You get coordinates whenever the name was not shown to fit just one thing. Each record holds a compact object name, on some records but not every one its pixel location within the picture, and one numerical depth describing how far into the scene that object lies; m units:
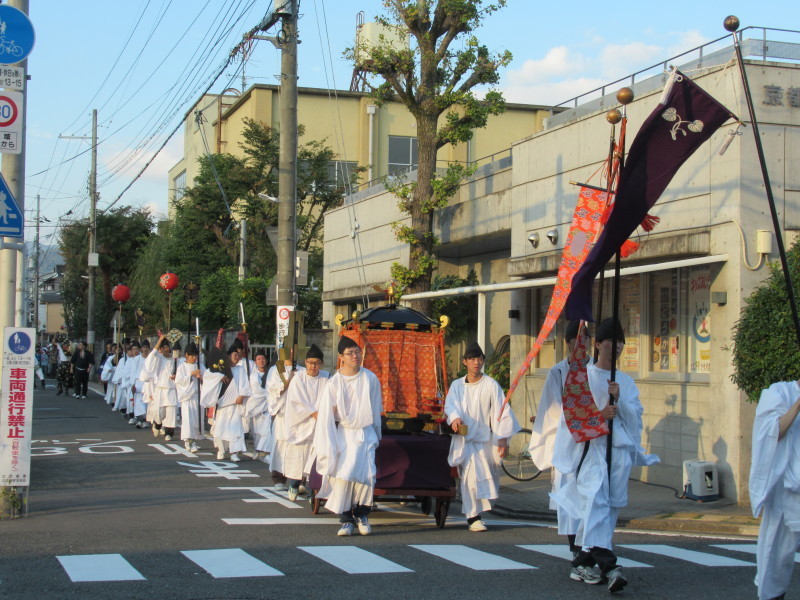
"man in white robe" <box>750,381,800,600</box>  6.18
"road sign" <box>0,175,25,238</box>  9.95
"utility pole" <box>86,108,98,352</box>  41.28
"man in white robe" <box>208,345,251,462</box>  16.61
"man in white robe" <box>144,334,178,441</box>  19.92
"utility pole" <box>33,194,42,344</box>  63.03
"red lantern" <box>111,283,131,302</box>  33.87
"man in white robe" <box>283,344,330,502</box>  11.51
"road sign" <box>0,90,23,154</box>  9.98
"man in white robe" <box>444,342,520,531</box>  10.32
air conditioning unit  12.30
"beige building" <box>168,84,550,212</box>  38.81
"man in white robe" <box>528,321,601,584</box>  7.66
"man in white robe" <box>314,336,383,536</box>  9.70
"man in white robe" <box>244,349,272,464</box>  16.03
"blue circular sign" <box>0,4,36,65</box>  9.94
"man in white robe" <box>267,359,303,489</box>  12.94
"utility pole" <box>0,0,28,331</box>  10.22
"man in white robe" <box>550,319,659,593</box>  7.16
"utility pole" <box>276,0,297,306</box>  17.03
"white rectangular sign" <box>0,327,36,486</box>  9.98
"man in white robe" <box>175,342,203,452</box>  18.25
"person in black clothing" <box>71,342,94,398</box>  32.38
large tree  17.64
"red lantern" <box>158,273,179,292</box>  26.19
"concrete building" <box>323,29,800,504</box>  12.52
